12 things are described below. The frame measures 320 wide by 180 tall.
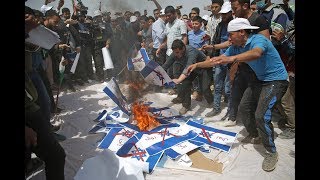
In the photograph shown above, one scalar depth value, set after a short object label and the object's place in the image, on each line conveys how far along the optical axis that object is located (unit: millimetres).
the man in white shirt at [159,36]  8625
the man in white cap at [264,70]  3802
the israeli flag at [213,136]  4569
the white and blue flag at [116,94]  5492
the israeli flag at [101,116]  5891
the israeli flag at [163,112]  5934
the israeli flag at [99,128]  5281
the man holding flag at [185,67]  6415
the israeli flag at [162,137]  4449
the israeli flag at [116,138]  4600
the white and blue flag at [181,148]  4250
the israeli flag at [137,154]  4070
